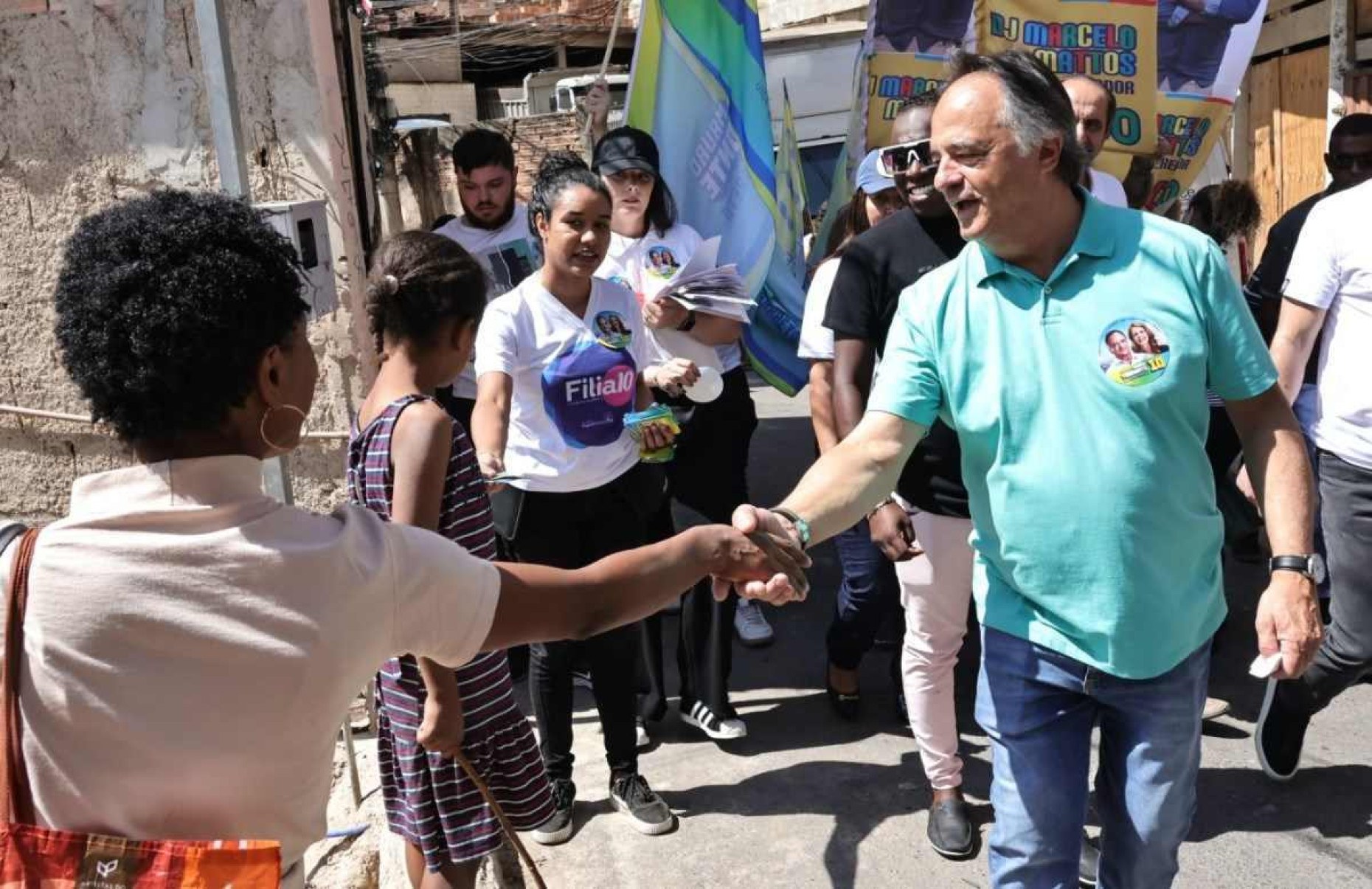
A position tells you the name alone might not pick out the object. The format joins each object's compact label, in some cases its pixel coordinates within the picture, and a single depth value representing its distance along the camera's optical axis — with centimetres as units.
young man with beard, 500
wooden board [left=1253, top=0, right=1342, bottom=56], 966
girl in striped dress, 276
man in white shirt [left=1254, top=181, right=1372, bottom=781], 353
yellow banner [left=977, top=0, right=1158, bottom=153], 565
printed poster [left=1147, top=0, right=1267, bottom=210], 604
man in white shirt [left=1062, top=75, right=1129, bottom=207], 418
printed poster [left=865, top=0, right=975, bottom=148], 582
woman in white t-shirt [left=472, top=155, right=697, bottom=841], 378
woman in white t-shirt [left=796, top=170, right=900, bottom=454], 402
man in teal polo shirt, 238
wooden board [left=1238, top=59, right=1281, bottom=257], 1059
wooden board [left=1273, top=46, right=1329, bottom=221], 966
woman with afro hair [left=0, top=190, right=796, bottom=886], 144
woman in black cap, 455
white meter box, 317
